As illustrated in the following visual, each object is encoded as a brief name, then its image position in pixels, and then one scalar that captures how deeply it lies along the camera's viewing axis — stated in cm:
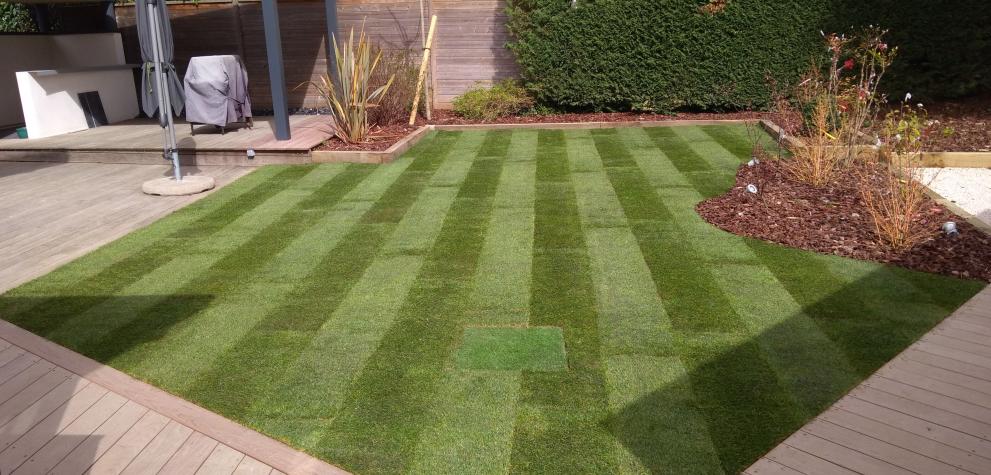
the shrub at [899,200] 511
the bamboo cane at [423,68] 1116
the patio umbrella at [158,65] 713
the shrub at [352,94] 929
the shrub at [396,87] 1078
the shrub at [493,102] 1164
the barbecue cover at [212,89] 999
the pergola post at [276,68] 898
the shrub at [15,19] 1445
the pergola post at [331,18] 1082
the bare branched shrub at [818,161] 657
